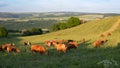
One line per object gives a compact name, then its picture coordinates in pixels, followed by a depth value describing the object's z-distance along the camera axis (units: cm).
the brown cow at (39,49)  1221
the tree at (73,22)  5296
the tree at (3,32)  4440
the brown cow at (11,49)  1322
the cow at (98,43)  1502
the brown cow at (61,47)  1325
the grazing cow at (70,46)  1408
